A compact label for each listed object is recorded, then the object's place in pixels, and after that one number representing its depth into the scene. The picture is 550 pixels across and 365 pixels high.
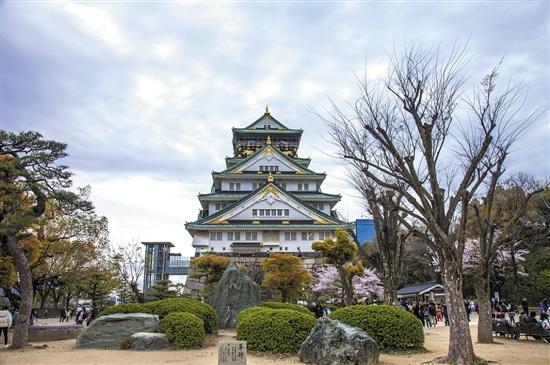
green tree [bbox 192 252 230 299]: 30.66
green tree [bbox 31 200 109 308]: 28.07
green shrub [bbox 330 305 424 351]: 13.12
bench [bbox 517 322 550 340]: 15.45
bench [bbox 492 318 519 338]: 16.63
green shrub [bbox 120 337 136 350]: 13.82
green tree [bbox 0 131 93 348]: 13.60
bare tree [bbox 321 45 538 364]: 10.97
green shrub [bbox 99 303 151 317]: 16.05
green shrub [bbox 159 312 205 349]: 13.96
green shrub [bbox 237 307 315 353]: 13.04
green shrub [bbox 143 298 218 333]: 16.31
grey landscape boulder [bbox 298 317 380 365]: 10.72
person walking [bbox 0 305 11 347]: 14.75
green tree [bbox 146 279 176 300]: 25.03
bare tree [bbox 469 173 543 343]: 14.16
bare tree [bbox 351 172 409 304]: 17.98
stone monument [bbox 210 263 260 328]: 21.80
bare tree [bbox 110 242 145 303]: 34.00
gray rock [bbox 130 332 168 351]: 13.67
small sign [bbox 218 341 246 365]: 8.17
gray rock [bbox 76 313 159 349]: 14.44
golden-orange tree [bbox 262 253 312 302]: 28.38
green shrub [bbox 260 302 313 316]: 18.66
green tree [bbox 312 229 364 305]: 23.39
